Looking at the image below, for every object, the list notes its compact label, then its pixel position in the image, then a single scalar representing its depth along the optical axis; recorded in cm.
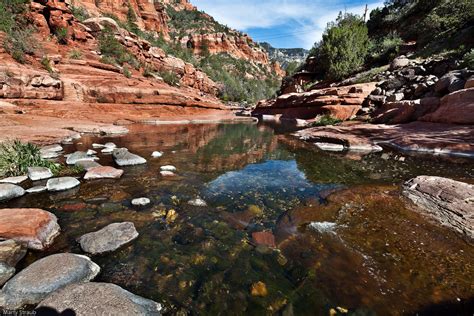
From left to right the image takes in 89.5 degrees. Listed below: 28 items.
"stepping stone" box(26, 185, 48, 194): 488
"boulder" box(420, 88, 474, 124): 934
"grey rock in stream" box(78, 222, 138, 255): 313
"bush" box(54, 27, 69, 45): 2203
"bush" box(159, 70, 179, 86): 3133
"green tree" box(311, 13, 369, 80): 2530
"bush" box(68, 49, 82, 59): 2128
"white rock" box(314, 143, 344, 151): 1050
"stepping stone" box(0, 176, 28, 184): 526
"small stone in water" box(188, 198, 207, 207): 470
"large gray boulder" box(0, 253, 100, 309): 221
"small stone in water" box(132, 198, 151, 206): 451
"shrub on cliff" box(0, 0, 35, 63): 1700
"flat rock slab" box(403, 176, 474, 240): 368
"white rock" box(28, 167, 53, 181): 561
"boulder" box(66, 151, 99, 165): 694
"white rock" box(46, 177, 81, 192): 502
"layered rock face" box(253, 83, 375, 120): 1770
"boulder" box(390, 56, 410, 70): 1772
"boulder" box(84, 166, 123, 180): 579
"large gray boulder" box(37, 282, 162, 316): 200
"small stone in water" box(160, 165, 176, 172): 684
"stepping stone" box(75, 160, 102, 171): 638
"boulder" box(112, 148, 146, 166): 718
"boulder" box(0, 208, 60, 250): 306
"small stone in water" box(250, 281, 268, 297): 259
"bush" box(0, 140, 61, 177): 570
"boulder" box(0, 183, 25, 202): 442
